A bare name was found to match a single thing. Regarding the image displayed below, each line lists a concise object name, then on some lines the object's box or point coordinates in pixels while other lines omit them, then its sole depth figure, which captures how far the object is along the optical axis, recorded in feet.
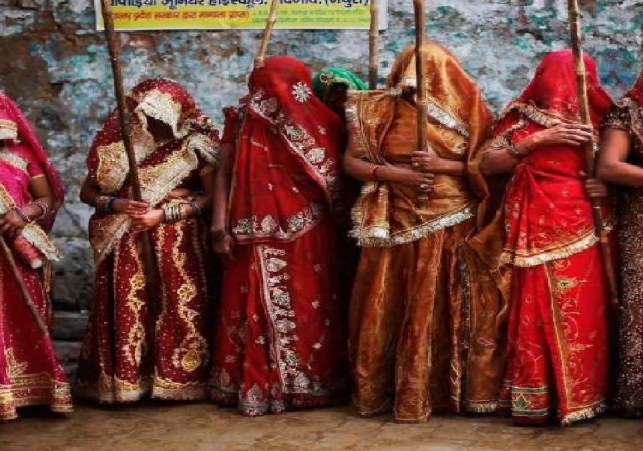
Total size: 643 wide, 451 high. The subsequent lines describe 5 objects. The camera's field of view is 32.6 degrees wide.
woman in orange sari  15.94
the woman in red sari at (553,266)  15.33
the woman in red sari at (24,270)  16.51
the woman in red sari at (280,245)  16.67
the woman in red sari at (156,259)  17.19
